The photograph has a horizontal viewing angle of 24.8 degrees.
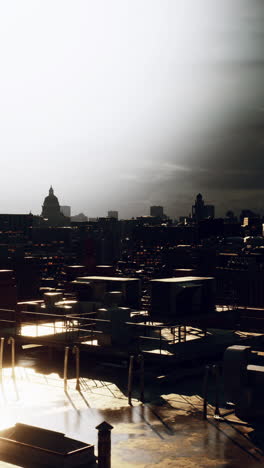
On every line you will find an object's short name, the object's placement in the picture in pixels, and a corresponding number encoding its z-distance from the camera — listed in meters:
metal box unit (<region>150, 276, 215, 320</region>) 25.80
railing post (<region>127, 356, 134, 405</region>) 17.52
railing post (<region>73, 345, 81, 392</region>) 19.01
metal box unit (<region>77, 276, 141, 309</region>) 31.09
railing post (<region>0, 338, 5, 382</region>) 19.84
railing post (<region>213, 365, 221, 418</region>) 16.35
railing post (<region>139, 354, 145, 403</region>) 17.97
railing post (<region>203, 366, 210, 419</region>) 16.44
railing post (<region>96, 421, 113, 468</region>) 11.37
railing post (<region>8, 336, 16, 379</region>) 19.79
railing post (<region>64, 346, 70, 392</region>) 19.18
